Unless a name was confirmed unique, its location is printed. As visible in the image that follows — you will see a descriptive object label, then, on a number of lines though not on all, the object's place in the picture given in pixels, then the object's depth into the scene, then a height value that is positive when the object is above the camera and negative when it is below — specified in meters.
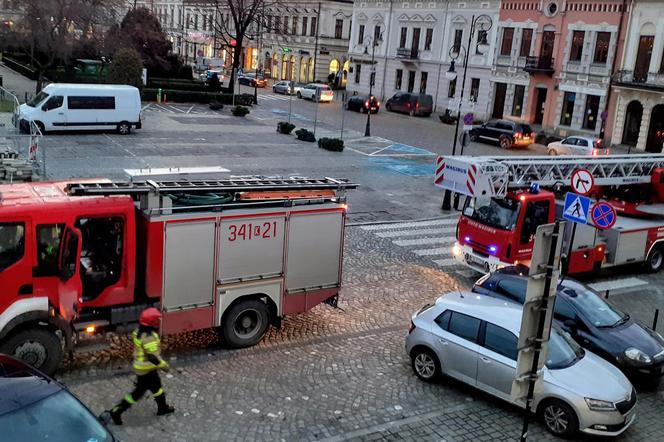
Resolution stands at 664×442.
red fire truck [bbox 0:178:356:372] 9.74 -2.90
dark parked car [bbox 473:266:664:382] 11.38 -3.78
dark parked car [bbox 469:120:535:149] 40.59 -2.61
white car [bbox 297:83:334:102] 59.12 -1.82
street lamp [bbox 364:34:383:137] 62.72 +2.99
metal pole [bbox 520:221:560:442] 6.83 -2.01
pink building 44.94 +1.92
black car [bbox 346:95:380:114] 53.22 -2.18
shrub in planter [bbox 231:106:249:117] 43.47 -2.75
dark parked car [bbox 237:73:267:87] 68.19 -1.46
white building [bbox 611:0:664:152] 41.47 +0.84
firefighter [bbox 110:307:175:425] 8.77 -3.64
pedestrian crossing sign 13.98 -2.20
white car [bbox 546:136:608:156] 36.72 -2.73
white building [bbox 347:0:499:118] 54.44 +2.58
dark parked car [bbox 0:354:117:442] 6.30 -3.24
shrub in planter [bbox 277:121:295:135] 37.31 -3.03
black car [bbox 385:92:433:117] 54.28 -1.86
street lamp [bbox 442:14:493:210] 52.56 +3.92
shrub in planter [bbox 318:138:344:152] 33.38 -3.29
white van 30.30 -2.44
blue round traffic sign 14.35 -2.34
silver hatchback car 9.55 -3.82
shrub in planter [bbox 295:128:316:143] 35.59 -3.19
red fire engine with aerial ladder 15.73 -2.87
